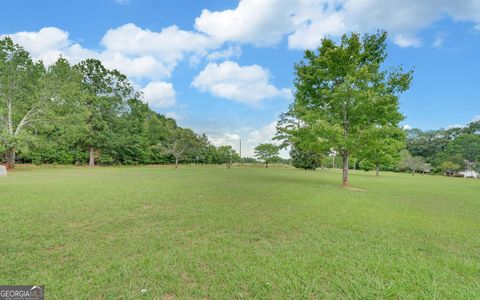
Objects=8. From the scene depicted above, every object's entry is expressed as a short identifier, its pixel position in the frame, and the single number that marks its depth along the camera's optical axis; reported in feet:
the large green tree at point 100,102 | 102.22
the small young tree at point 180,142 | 105.60
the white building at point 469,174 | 127.32
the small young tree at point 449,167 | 127.24
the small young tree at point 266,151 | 134.00
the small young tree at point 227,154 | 143.64
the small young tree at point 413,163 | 129.29
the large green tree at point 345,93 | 36.17
